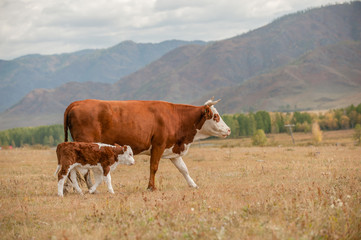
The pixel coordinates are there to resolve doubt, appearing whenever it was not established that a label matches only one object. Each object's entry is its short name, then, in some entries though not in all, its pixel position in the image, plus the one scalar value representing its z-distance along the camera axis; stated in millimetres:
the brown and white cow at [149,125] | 13508
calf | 12578
